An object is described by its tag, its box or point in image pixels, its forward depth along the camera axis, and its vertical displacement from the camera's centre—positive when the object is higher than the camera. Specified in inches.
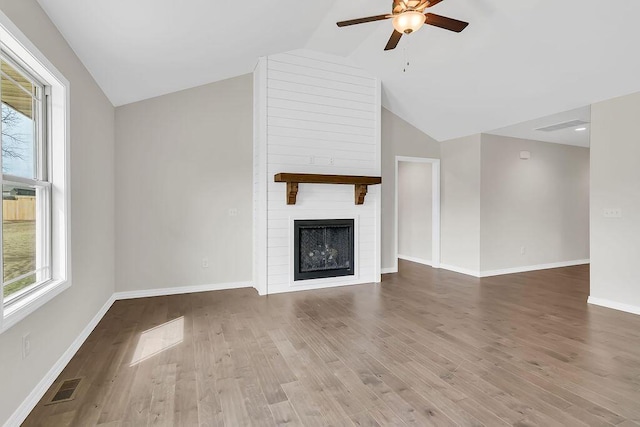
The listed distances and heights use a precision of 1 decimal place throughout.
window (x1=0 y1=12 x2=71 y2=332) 78.4 +9.3
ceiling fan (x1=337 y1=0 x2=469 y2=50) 100.1 +62.3
